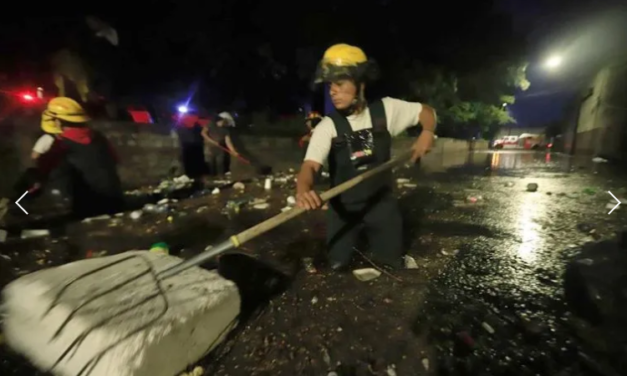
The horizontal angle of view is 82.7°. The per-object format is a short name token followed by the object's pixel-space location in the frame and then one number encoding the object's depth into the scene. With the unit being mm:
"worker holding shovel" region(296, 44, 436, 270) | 2619
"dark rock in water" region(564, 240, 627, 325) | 2082
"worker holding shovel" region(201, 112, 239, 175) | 8906
